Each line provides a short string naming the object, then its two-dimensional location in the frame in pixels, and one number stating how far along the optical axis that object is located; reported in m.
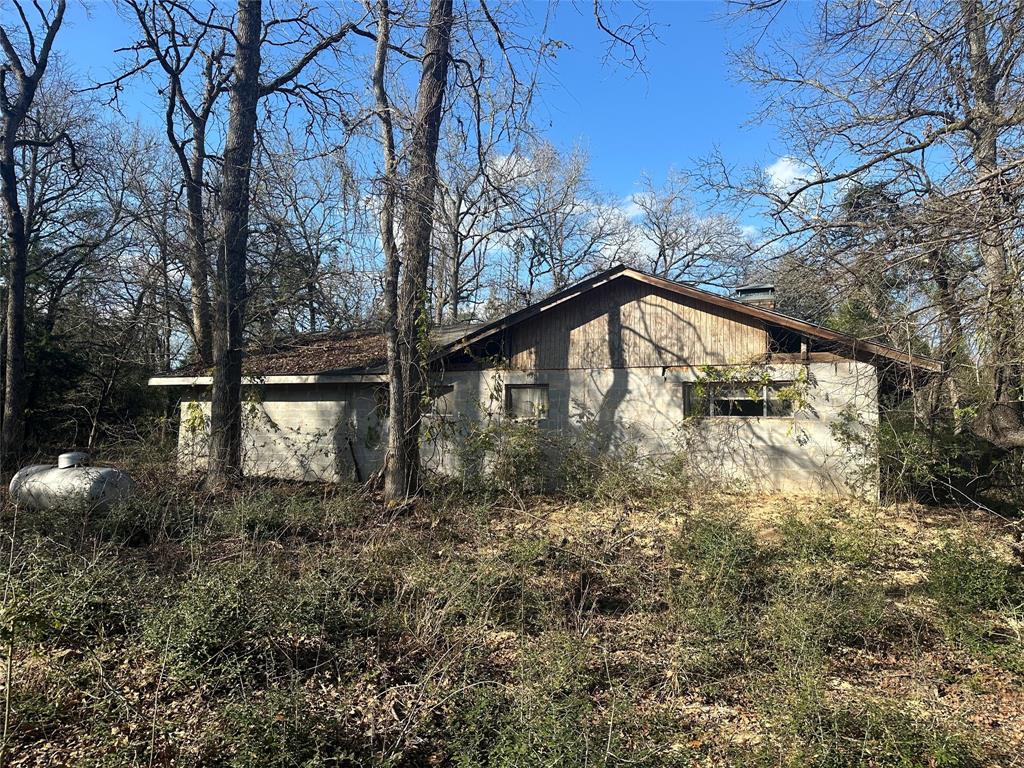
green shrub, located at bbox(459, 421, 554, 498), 11.72
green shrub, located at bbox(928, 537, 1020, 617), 5.80
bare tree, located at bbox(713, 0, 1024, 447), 5.28
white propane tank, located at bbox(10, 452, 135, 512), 8.51
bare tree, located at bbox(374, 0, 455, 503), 10.07
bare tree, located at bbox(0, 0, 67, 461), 14.15
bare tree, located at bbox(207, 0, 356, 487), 11.23
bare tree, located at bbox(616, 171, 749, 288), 31.34
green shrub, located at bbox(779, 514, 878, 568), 6.90
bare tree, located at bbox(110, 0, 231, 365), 12.55
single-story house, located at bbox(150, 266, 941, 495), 11.23
